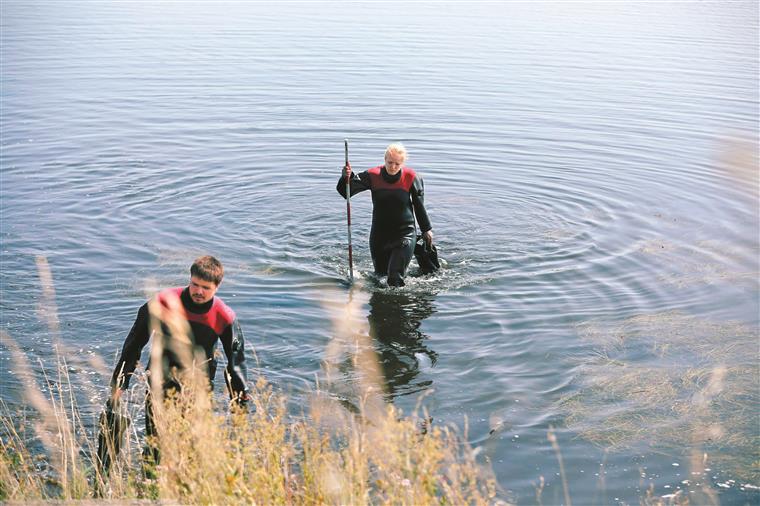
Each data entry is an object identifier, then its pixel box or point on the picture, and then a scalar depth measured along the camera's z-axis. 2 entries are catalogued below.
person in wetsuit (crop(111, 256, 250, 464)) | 7.34
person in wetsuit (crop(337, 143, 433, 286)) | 12.73
